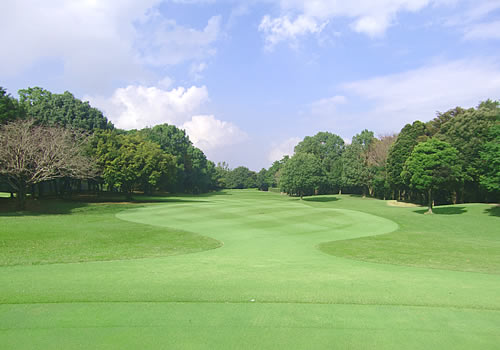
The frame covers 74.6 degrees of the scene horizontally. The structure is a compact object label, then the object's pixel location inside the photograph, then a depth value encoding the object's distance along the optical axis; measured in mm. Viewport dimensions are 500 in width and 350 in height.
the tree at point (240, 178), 171375
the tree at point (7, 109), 35312
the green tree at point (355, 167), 74062
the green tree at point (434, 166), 37875
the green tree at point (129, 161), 45719
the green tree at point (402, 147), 56188
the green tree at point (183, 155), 79500
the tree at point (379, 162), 67812
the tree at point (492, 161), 33962
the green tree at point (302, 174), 65562
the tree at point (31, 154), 32375
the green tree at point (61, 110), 48406
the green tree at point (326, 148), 95812
